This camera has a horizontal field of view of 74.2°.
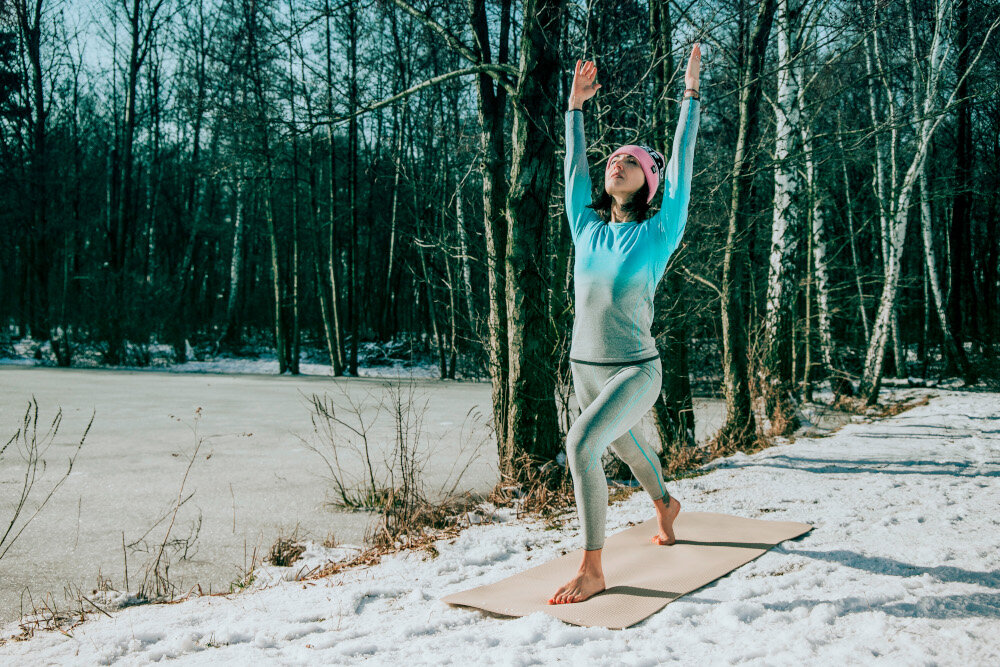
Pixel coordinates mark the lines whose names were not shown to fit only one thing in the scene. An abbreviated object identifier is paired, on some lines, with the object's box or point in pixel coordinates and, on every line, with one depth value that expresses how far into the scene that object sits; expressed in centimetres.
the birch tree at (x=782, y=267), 780
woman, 272
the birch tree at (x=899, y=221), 991
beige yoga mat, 267
